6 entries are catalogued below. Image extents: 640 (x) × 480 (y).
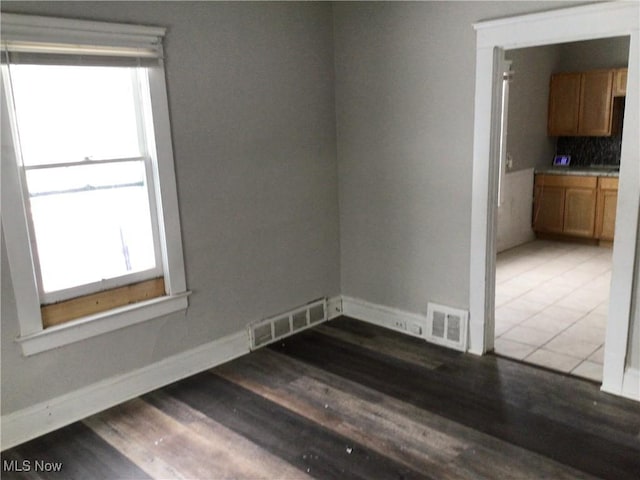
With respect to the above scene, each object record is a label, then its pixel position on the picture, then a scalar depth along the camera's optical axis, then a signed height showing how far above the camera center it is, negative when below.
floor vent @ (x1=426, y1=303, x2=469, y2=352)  3.65 -1.38
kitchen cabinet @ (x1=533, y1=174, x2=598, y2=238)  6.19 -1.01
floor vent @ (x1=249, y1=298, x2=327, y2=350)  3.79 -1.41
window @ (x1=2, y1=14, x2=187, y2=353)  2.62 -0.24
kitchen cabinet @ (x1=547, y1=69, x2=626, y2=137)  6.16 +0.14
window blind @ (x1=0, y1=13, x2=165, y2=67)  2.51 +0.45
